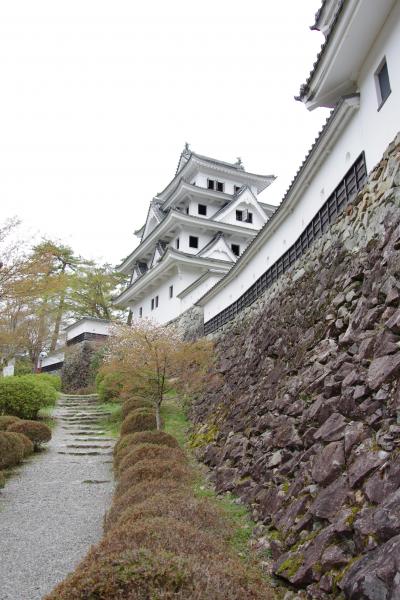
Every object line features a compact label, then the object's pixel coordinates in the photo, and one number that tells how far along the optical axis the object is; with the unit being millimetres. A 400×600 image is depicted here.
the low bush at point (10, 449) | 10398
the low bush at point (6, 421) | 12508
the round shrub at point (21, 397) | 14781
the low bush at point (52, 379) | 23159
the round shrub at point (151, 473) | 7055
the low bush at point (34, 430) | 12289
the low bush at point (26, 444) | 11661
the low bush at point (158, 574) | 2867
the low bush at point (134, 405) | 15044
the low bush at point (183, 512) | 4811
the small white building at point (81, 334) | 31078
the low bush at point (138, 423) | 12266
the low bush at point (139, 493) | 5745
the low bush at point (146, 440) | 9977
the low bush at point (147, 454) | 8430
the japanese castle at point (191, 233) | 23906
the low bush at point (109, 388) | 19016
